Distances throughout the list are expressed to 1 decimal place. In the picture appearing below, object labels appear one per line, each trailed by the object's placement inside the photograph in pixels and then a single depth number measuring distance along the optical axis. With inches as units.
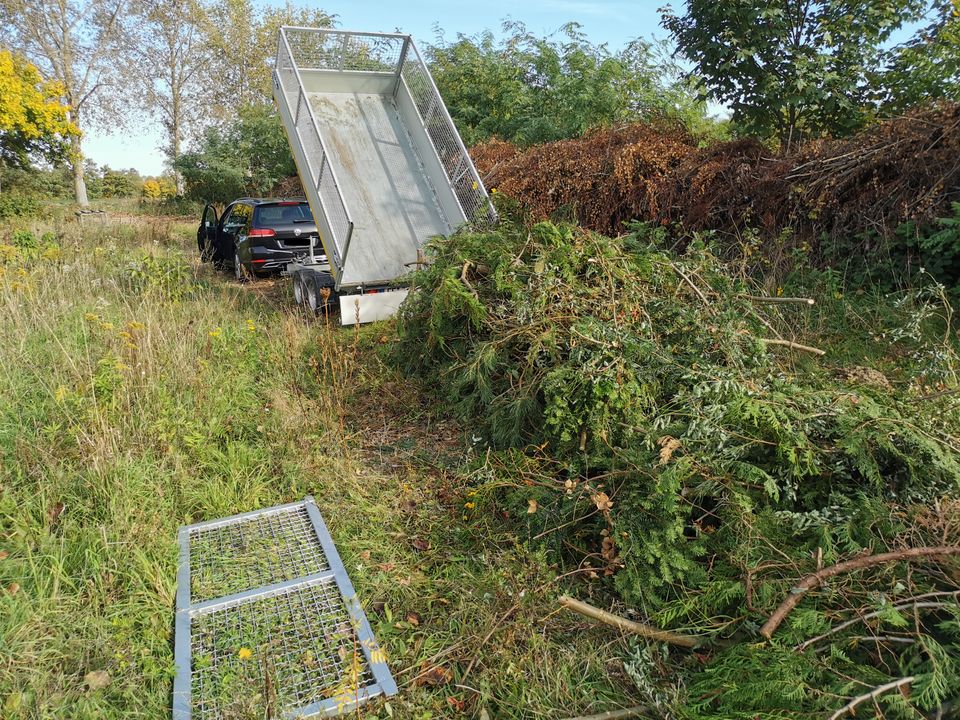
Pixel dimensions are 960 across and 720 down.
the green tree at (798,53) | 305.1
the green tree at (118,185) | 1304.1
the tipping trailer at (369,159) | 302.2
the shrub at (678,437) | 117.8
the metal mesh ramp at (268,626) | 106.0
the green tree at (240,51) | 1179.3
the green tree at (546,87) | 461.1
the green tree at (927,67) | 283.7
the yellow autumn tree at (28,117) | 641.6
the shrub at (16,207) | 662.5
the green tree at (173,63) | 1138.0
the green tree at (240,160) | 846.5
